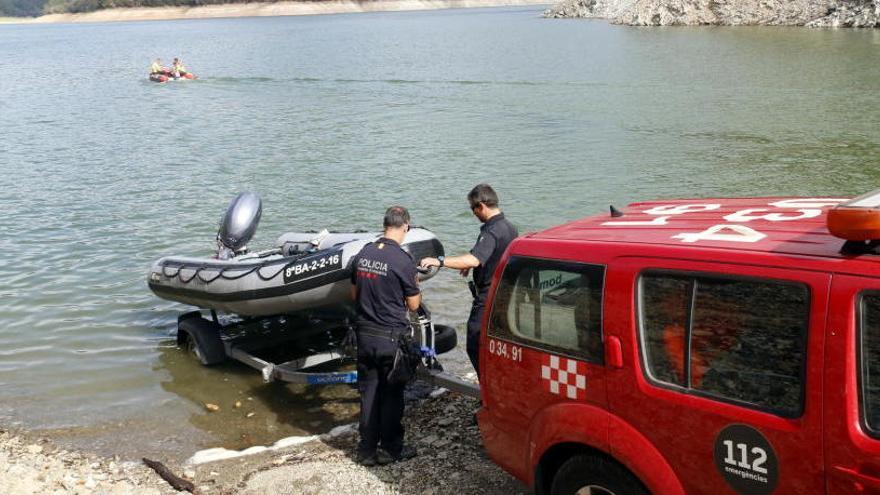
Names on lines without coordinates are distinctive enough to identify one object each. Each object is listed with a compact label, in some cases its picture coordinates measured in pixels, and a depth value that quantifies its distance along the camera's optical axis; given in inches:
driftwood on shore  249.1
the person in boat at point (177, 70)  1652.3
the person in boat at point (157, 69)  1653.5
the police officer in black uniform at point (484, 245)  247.3
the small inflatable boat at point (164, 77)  1638.8
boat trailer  290.5
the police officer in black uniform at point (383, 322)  238.1
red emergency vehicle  133.8
